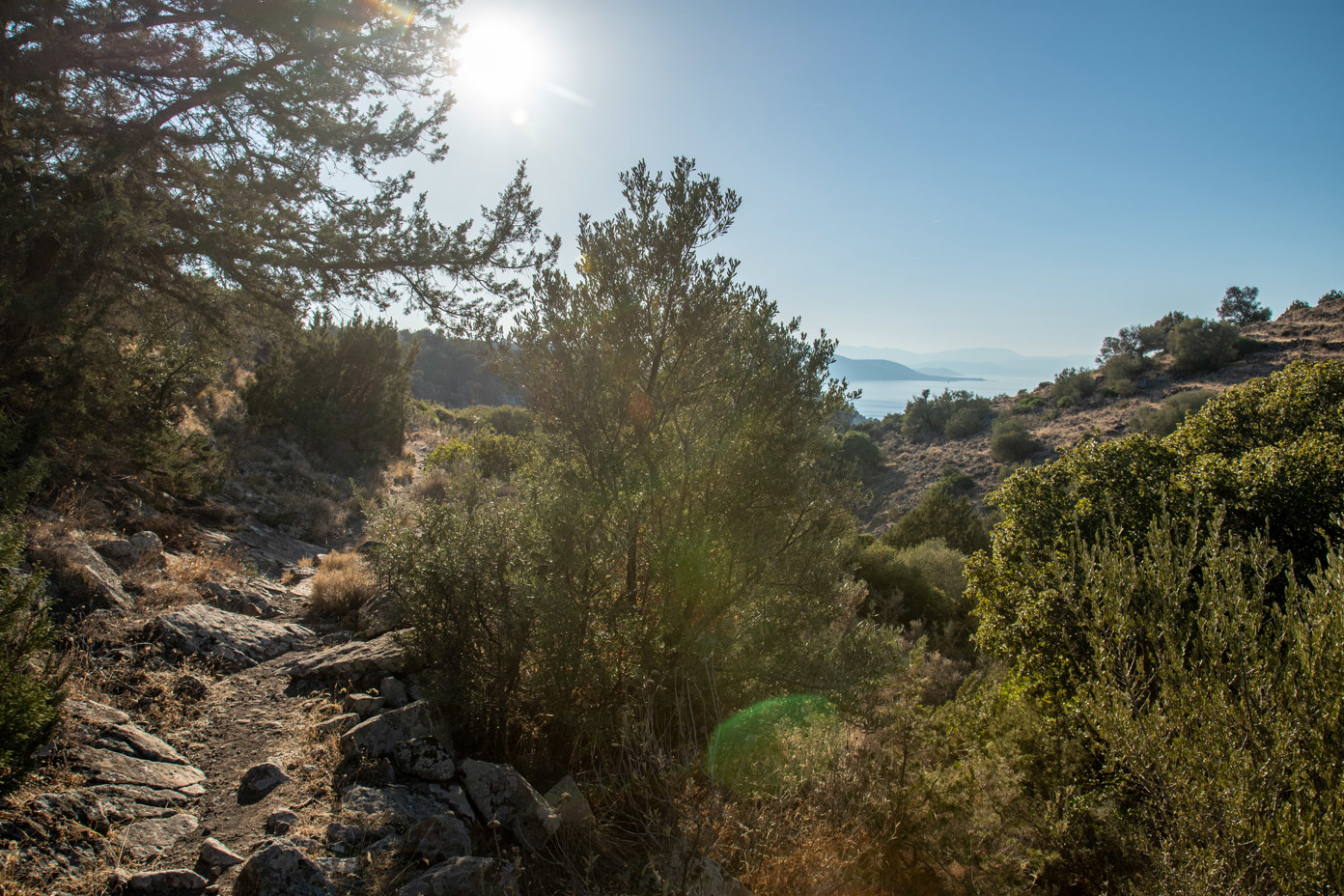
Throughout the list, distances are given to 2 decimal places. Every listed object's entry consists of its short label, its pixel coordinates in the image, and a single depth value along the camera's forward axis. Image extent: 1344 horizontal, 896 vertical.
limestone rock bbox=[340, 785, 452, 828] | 3.38
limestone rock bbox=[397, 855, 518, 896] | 2.84
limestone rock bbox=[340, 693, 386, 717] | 4.35
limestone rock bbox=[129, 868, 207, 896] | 2.66
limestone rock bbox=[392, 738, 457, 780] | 3.79
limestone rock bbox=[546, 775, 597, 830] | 3.81
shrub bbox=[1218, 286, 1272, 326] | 40.53
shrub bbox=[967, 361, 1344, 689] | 5.79
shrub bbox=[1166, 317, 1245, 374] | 31.00
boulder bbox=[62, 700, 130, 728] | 3.63
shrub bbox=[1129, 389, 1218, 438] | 24.25
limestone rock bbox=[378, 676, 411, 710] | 4.58
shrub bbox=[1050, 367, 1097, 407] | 34.97
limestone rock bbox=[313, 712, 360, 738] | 4.16
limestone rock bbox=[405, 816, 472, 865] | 3.19
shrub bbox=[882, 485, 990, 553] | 17.36
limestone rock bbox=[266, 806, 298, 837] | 3.22
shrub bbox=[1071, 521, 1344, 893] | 2.89
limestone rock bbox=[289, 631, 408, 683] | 5.04
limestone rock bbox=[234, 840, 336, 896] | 2.65
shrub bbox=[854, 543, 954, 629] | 12.73
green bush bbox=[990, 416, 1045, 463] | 30.73
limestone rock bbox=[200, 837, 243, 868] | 2.89
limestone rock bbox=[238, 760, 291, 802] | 3.61
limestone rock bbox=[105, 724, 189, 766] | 3.71
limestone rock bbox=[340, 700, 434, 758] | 3.85
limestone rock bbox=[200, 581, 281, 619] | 6.20
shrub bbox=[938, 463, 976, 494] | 29.36
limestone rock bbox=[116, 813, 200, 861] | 2.93
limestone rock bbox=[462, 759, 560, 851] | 3.62
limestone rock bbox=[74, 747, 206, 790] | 3.32
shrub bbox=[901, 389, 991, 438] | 40.06
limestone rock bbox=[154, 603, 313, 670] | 5.02
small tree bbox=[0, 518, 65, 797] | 2.71
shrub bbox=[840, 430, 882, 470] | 33.70
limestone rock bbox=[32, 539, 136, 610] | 4.85
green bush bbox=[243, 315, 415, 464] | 15.31
